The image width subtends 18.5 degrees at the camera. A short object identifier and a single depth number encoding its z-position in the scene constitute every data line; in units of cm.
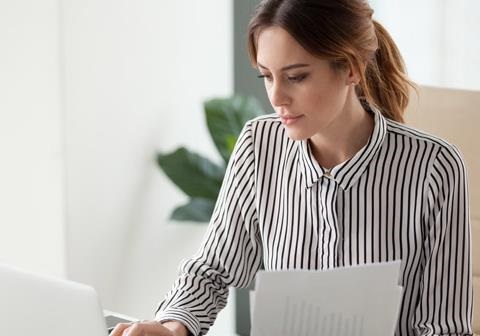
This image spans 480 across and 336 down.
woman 242
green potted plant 409
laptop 199
